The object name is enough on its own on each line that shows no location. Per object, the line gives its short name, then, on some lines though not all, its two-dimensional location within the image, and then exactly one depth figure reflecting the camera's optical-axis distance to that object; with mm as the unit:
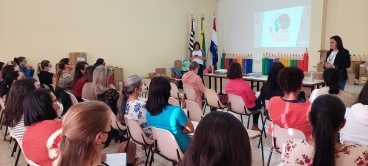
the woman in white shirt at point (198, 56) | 7738
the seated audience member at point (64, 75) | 4086
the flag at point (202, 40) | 8844
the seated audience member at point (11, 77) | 3539
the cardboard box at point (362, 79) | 5830
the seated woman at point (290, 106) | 2255
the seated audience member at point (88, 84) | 3365
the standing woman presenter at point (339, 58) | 4417
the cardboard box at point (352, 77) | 6133
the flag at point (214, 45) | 9086
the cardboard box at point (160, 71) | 7996
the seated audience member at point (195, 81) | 4461
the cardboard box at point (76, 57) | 6285
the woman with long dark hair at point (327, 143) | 1305
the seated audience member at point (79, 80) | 3881
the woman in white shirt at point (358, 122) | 1849
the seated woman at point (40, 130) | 1664
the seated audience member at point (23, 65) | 5104
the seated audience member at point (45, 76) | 4707
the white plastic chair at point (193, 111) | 3131
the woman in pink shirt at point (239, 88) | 3773
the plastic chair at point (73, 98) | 3490
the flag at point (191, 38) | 8500
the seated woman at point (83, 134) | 1196
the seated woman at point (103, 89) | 3219
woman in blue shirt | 2232
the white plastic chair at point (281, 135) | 2080
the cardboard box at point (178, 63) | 8430
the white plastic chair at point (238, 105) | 3611
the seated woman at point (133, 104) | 2562
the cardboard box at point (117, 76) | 6875
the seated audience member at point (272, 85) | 3326
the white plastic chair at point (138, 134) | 2395
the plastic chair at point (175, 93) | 4905
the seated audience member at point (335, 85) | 2647
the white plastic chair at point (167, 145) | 2023
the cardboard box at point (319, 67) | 6604
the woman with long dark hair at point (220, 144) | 934
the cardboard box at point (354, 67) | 6117
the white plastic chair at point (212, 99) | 4023
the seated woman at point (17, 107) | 2176
